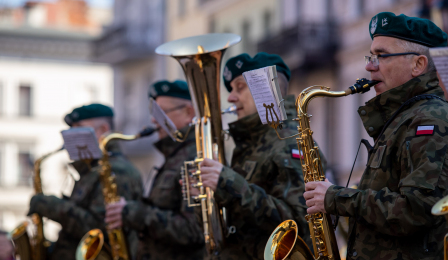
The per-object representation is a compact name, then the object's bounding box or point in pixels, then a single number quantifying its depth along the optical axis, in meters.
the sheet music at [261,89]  7.28
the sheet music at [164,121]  10.04
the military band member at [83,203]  11.49
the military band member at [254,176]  7.94
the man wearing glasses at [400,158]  5.98
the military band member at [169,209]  9.92
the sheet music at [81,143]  11.30
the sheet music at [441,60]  5.71
